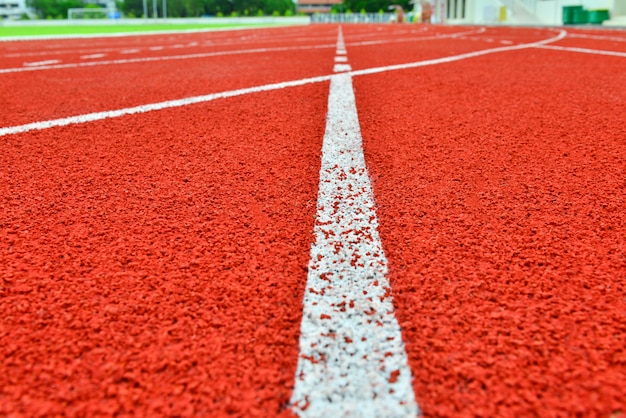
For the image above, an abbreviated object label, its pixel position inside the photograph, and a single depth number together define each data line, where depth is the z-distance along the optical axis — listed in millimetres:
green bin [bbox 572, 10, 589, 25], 25109
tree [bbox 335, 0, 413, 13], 89531
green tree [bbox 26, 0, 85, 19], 70819
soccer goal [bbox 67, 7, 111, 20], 52312
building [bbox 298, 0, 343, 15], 126875
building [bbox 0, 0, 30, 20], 97194
